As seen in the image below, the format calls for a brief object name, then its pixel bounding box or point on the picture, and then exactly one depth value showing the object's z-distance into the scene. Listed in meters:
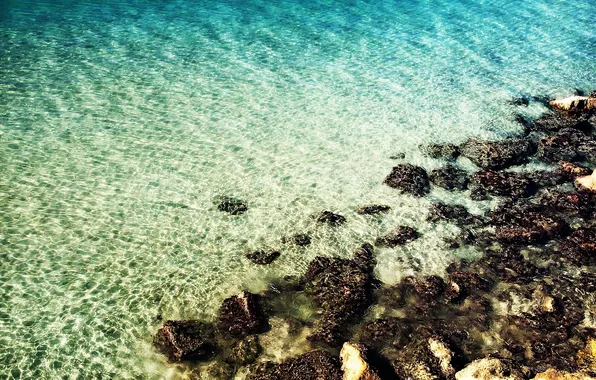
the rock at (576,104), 15.96
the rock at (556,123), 15.20
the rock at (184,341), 7.82
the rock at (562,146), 13.72
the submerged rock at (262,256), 9.88
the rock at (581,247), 9.98
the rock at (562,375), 6.59
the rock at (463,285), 9.15
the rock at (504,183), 12.20
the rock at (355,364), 7.06
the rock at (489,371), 7.10
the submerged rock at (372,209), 11.43
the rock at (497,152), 13.34
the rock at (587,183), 12.09
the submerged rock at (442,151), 13.73
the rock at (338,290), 8.45
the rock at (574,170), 12.75
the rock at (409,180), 12.24
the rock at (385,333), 8.22
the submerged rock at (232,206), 11.26
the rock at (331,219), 11.02
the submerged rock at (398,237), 10.50
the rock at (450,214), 11.23
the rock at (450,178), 12.46
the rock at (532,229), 10.51
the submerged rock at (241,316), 8.35
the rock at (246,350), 7.84
